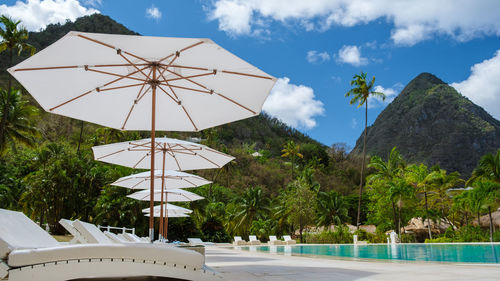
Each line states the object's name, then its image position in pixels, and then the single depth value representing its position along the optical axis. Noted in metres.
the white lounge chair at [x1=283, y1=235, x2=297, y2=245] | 22.49
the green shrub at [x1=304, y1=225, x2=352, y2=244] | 21.88
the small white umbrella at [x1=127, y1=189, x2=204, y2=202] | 11.55
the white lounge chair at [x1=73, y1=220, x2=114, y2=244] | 4.15
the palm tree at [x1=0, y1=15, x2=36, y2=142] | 20.34
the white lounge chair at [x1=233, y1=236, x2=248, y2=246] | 23.34
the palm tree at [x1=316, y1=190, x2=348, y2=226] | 32.69
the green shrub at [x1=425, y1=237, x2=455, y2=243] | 20.20
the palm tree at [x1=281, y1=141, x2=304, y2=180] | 49.51
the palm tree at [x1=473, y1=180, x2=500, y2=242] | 20.19
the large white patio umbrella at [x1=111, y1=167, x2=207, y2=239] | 9.18
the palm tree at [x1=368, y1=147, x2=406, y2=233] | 31.14
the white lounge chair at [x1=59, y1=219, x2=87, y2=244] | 5.13
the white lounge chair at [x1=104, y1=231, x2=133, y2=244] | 6.11
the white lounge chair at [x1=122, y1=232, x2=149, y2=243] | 8.20
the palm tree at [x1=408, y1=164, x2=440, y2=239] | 26.60
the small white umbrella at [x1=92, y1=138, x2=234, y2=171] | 7.36
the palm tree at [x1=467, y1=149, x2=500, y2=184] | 24.94
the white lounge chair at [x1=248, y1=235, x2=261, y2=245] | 22.67
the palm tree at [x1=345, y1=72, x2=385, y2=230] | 30.20
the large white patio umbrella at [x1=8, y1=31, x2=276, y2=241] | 4.30
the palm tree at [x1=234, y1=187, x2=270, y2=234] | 33.75
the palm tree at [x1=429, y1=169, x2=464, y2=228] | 28.73
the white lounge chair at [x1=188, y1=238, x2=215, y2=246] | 20.26
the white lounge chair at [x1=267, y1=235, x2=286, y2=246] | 22.17
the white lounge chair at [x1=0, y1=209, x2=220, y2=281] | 3.02
